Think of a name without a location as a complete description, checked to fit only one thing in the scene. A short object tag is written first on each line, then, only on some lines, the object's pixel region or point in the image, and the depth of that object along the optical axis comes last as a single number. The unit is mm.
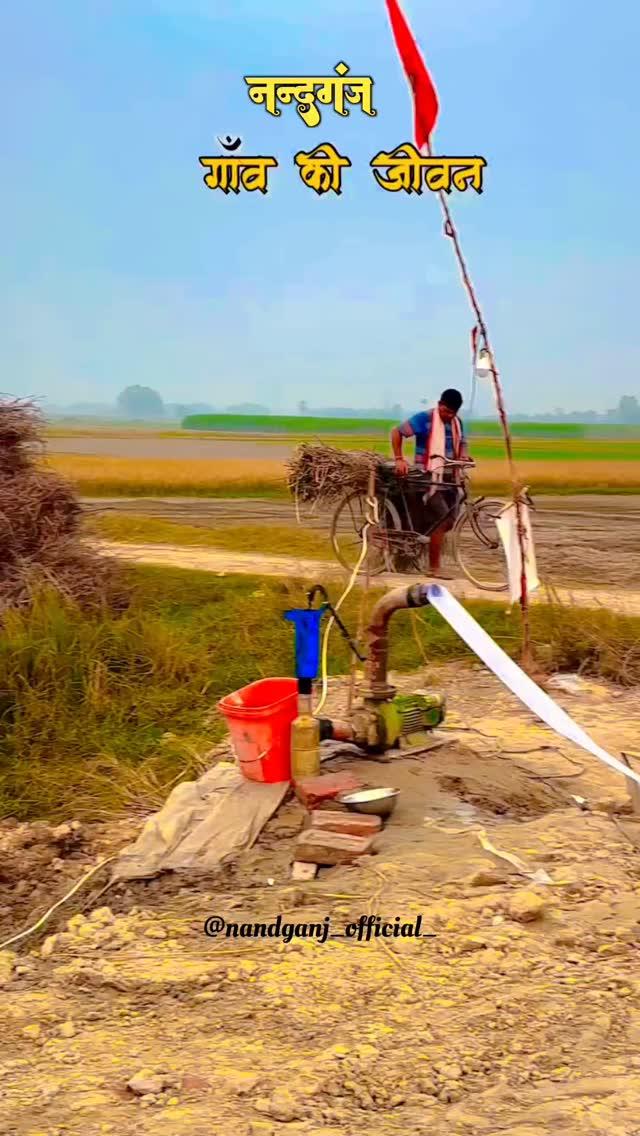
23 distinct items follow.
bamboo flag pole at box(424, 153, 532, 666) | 4914
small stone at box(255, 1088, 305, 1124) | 2117
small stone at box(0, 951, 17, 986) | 2879
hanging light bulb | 5156
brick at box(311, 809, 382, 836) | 3328
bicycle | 6180
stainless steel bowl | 3426
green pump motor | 3854
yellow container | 3582
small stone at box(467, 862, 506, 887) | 3068
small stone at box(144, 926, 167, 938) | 2963
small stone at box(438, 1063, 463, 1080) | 2232
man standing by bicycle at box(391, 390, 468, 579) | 6738
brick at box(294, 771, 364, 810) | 3482
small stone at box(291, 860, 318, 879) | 3180
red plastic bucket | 3566
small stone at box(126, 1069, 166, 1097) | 2215
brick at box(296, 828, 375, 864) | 3227
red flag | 4906
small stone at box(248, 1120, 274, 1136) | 2076
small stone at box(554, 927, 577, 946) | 2768
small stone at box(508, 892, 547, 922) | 2869
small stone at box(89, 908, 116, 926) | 3098
